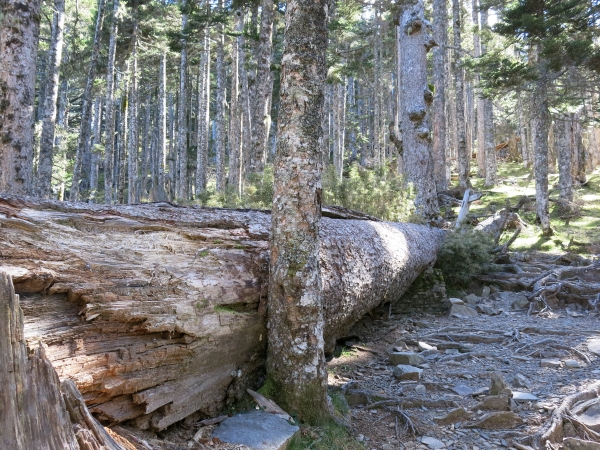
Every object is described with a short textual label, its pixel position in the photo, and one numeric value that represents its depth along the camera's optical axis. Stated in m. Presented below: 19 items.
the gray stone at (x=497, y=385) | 3.84
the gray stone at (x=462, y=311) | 7.14
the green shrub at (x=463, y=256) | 8.34
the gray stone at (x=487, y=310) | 7.29
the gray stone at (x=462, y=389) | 4.11
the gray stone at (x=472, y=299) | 7.95
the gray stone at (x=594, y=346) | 5.11
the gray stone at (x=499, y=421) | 3.47
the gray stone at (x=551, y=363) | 4.77
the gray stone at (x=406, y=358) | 4.90
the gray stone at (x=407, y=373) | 4.47
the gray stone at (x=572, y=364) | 4.66
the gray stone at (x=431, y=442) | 3.24
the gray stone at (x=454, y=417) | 3.59
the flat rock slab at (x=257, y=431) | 2.53
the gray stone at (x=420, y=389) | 4.18
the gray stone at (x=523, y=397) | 3.85
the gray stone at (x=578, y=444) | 2.90
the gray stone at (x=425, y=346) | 5.51
